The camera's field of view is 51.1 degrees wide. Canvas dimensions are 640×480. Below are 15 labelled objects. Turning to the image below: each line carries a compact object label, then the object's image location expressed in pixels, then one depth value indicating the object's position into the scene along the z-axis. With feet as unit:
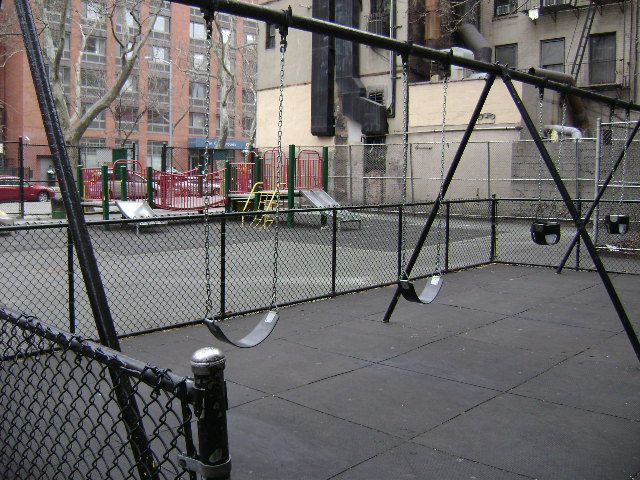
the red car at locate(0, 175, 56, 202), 86.74
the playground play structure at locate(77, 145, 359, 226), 63.82
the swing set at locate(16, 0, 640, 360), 9.59
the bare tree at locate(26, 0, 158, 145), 77.82
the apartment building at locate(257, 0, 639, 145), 81.46
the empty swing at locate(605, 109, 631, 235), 29.35
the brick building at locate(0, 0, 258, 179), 156.87
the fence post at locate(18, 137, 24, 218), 63.36
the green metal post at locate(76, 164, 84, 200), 65.30
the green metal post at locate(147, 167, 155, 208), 62.58
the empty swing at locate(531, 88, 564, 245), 24.16
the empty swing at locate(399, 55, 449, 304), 21.01
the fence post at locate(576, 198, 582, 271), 35.35
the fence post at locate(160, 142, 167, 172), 80.02
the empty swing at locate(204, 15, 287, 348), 15.02
